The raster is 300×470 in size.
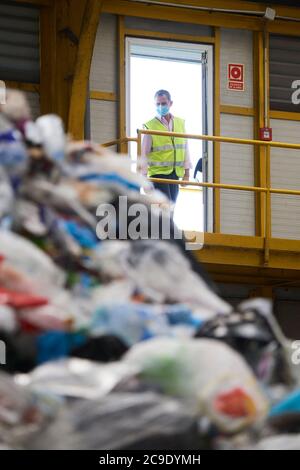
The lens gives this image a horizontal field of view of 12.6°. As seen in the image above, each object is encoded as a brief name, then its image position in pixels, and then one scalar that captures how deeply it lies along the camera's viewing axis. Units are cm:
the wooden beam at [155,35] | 1784
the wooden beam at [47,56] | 1728
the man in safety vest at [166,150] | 1639
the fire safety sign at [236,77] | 1839
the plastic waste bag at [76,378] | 508
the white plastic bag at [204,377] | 516
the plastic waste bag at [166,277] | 545
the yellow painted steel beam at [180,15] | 1784
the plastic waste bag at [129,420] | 510
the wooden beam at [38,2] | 1737
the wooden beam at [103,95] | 1752
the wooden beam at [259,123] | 1808
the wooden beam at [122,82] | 1756
